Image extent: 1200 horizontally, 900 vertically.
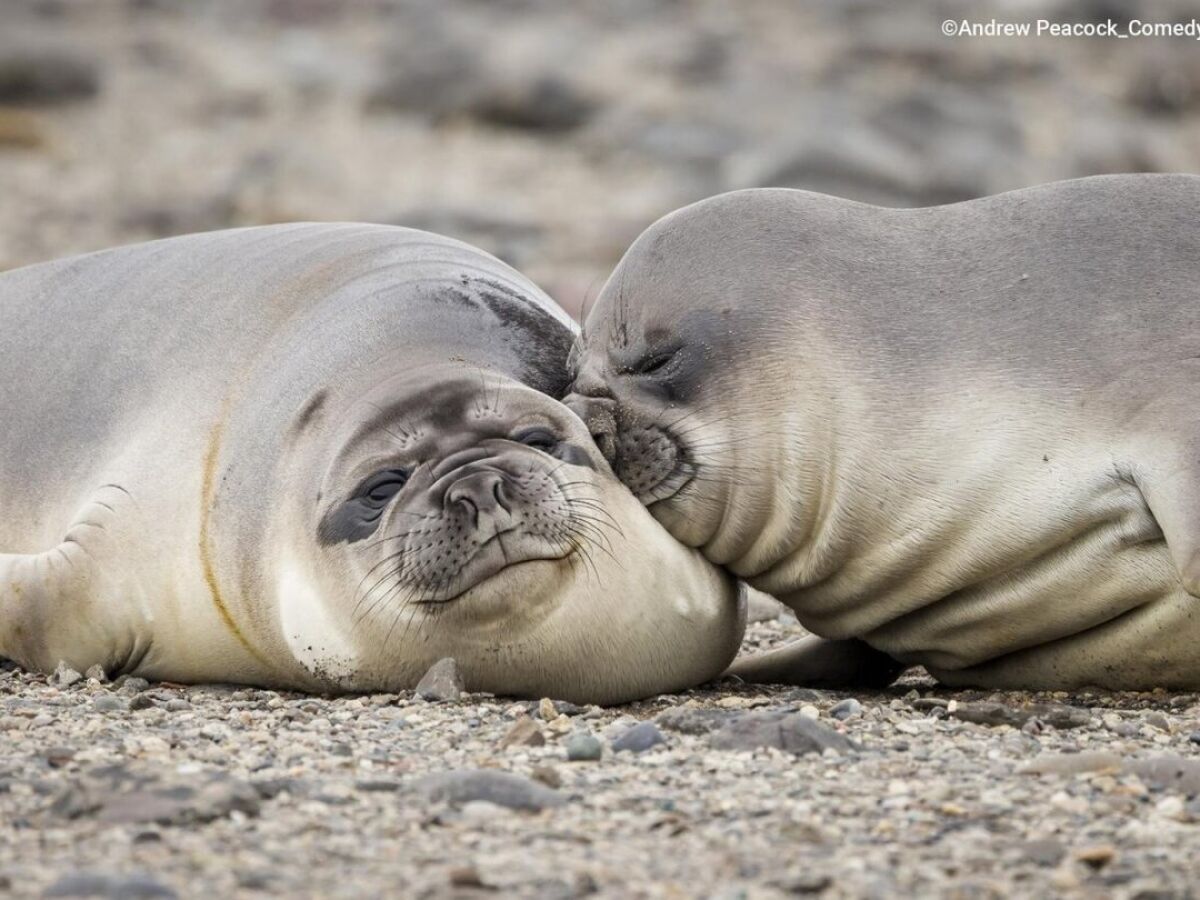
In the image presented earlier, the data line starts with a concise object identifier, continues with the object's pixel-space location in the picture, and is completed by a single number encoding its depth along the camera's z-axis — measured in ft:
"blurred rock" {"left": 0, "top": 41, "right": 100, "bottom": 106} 112.57
